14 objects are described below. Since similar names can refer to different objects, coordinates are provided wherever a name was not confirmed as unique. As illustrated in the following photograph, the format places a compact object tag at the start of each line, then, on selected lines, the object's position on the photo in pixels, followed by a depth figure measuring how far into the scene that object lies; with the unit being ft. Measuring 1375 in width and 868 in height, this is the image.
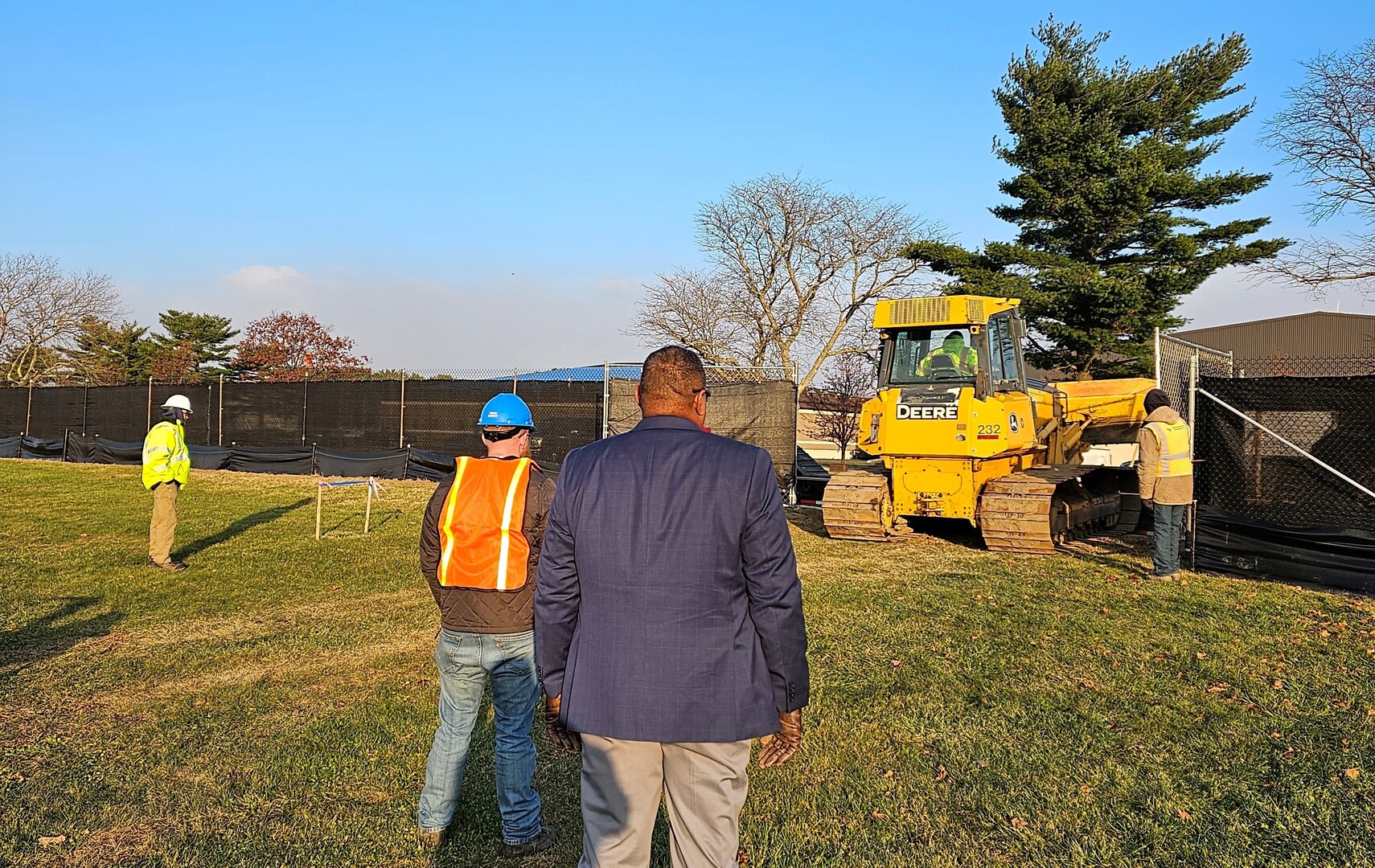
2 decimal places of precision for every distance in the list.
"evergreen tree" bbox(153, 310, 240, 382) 153.48
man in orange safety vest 11.62
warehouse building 130.72
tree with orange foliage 140.46
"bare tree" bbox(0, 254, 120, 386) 126.11
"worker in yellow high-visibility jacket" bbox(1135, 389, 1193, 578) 29.45
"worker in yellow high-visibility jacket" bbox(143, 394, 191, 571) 31.07
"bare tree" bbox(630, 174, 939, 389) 105.09
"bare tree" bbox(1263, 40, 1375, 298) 60.59
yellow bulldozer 35.68
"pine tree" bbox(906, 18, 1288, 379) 73.41
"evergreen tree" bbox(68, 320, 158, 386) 146.51
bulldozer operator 37.52
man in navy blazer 8.11
